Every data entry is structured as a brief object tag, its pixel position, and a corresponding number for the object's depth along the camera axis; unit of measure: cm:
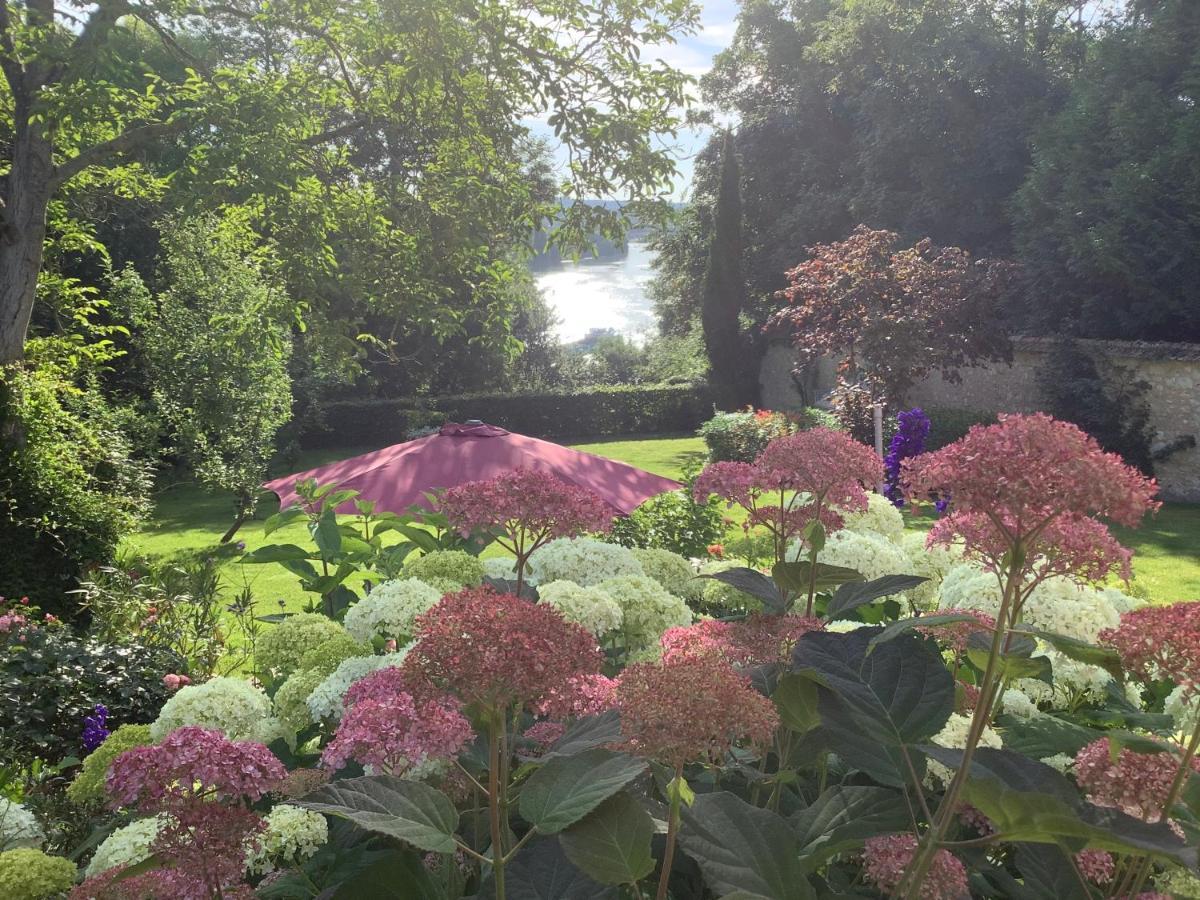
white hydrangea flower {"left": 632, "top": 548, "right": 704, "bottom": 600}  275
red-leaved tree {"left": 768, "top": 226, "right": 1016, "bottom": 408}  1514
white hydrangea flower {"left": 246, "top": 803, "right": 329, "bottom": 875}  145
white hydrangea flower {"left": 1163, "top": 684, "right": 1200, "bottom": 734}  126
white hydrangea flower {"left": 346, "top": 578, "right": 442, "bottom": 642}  218
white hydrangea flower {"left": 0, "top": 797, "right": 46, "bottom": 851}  240
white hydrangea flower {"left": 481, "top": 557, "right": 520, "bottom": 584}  253
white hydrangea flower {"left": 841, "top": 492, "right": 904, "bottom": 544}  295
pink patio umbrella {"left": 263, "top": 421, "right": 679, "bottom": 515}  828
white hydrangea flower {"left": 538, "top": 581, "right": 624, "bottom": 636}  201
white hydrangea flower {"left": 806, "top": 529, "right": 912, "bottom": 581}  244
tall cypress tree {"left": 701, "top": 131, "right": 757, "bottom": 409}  2581
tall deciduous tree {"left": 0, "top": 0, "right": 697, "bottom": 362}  830
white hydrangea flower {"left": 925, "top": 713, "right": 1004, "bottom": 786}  139
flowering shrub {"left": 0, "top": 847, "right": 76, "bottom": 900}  151
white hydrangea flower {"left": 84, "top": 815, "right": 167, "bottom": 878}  147
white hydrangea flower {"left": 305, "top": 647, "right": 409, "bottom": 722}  175
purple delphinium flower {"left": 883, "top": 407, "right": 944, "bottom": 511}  945
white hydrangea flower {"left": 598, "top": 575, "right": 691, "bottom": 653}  216
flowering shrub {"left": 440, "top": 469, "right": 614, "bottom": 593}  165
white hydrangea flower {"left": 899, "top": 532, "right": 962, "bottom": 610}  242
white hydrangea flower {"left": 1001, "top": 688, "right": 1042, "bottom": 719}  162
